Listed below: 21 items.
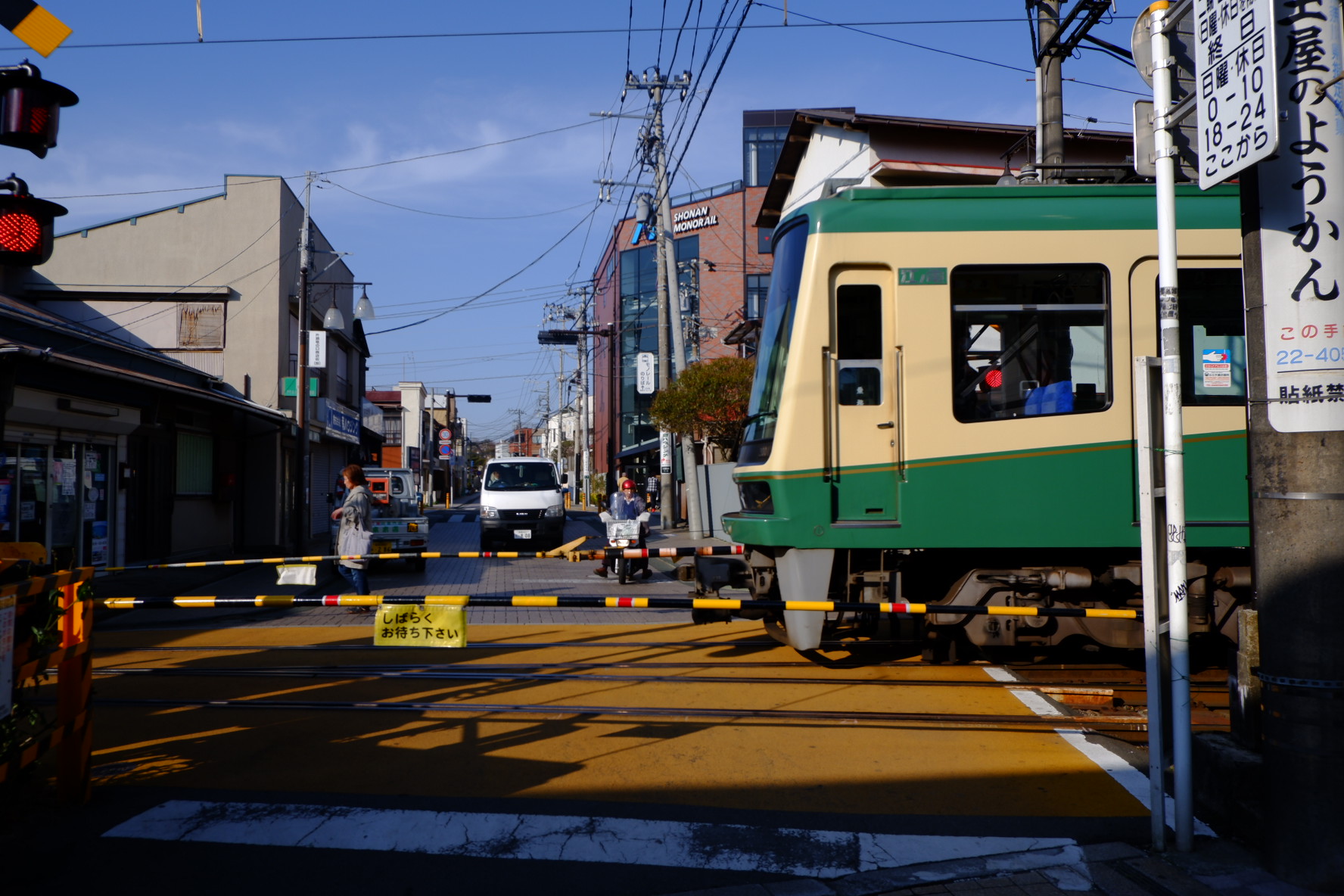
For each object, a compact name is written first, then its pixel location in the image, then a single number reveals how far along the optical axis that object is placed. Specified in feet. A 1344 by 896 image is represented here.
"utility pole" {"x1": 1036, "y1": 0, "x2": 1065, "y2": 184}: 36.50
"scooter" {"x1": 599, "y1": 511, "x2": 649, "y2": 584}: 48.57
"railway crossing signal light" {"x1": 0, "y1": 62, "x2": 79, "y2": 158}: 15.51
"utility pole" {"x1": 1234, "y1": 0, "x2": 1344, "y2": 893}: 11.60
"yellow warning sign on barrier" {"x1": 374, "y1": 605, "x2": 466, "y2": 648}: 17.93
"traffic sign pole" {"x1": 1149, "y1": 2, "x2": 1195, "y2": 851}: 12.75
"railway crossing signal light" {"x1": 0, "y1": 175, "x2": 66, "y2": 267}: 15.24
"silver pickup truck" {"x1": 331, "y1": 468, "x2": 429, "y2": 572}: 51.29
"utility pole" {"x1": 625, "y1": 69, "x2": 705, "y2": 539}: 69.46
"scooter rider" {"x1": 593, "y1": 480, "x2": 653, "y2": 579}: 50.52
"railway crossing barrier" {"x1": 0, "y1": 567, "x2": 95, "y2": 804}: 14.10
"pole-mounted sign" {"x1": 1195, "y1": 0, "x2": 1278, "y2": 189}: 11.44
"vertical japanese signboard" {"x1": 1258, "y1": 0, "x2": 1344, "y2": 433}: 11.83
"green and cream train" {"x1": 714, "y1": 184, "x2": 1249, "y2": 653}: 21.76
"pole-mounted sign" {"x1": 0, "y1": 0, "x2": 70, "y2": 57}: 15.06
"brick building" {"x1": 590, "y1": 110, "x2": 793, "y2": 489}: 146.92
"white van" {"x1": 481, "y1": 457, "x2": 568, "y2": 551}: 66.54
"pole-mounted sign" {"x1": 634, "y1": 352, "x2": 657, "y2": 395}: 106.93
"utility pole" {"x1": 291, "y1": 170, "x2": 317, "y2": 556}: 61.98
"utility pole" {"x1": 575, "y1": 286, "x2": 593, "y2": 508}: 159.12
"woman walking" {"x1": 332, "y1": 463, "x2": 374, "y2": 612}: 35.73
